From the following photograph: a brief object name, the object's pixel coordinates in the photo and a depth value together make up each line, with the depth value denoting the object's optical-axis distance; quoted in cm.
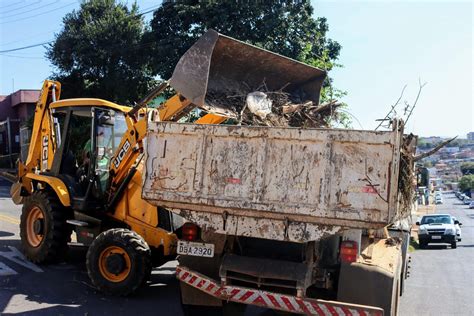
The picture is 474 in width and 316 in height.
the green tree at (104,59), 2541
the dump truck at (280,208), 507
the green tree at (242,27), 2244
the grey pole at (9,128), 3250
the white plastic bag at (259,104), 684
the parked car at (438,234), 2197
